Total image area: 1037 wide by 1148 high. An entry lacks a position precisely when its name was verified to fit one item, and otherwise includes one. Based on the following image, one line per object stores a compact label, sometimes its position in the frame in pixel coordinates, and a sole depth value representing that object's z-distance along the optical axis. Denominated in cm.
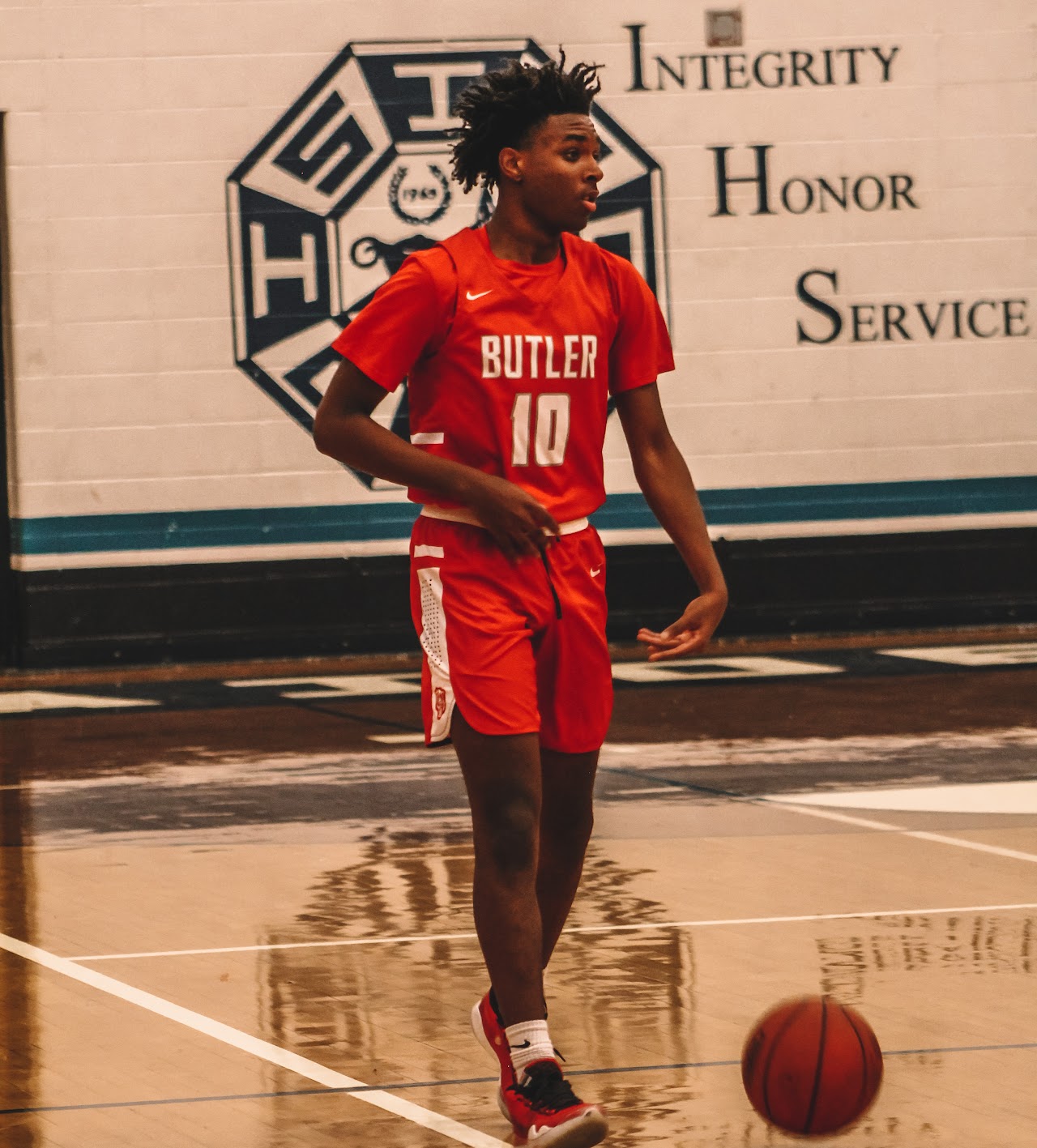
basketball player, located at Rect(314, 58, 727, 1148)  967
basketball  909
